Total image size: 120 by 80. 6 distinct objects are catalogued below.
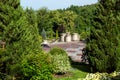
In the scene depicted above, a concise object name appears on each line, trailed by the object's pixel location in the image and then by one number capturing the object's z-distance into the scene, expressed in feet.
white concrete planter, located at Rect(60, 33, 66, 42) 132.68
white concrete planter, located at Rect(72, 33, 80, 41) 134.36
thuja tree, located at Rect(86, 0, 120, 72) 56.97
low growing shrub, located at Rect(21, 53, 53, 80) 45.64
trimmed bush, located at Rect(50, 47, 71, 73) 55.09
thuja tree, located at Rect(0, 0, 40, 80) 49.56
